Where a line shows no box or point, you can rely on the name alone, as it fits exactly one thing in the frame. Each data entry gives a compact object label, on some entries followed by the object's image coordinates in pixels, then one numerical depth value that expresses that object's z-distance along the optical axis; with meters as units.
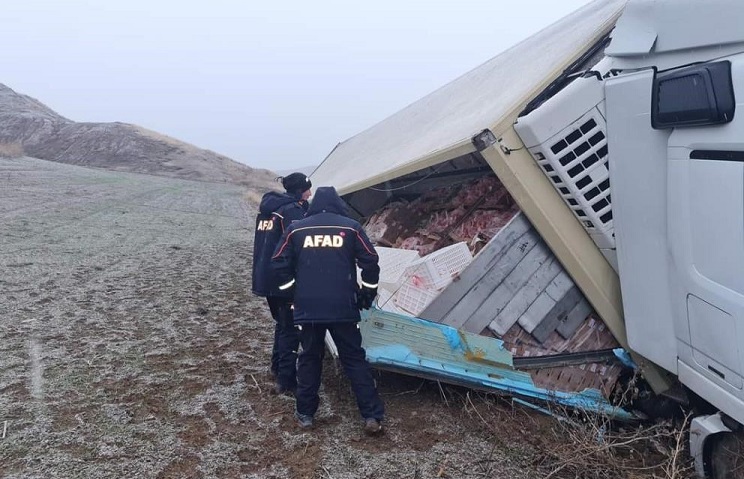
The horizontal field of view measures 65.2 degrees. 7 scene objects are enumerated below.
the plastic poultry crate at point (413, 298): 4.28
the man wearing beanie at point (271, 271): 4.39
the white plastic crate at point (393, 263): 4.83
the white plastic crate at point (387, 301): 4.62
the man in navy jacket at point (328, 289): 3.73
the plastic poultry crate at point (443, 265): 4.25
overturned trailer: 3.95
